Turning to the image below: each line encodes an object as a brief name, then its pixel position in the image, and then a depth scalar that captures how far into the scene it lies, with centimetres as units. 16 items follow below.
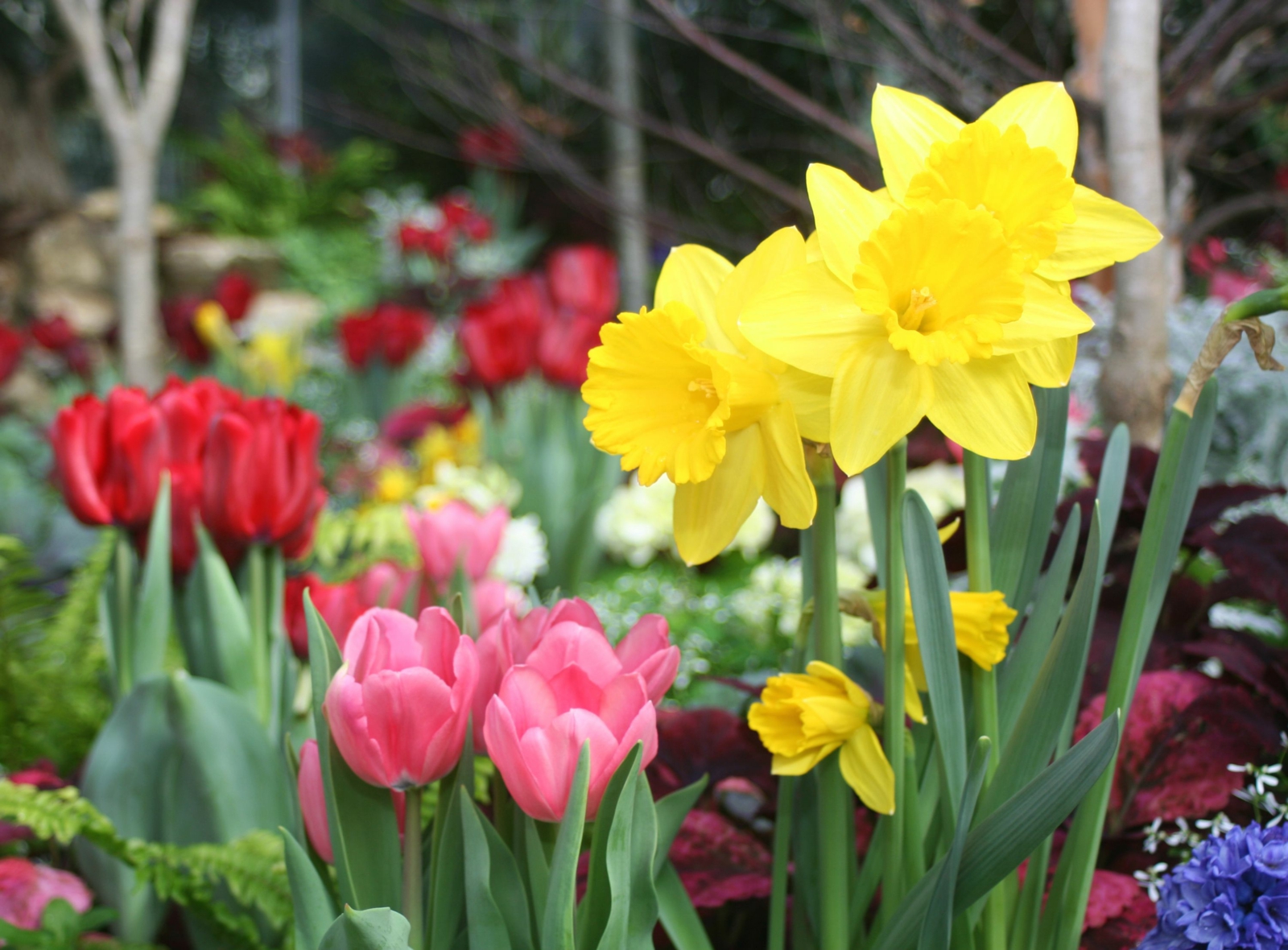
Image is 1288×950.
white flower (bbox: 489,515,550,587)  175
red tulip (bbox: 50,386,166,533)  96
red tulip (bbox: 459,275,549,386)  242
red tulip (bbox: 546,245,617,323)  323
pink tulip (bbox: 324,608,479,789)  54
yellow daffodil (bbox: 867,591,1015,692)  60
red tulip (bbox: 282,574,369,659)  93
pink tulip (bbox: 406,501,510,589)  113
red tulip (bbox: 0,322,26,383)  328
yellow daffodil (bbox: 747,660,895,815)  58
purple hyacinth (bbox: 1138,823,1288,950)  59
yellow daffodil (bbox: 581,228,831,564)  53
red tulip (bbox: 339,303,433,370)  347
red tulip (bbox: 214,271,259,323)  353
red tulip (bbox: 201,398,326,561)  95
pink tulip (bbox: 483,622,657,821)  52
